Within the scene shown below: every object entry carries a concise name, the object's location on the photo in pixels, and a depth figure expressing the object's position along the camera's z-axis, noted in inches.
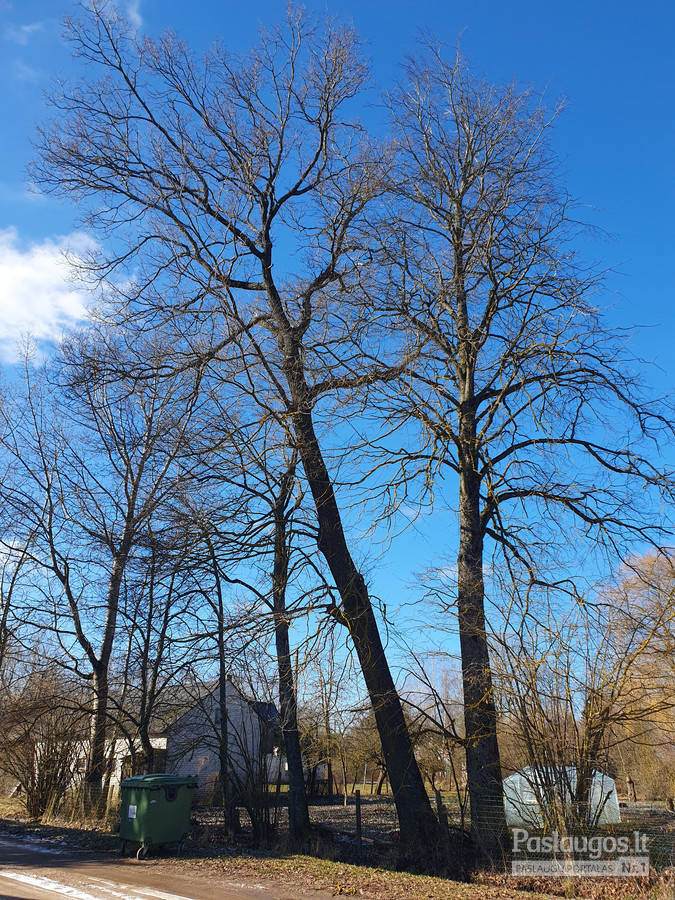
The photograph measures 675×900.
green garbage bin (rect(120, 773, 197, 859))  405.1
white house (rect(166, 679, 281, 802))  490.3
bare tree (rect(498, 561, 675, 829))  294.8
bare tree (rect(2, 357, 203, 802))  361.7
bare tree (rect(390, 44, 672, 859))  345.1
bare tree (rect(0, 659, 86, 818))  637.9
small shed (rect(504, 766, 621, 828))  301.3
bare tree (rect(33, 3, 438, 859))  368.2
